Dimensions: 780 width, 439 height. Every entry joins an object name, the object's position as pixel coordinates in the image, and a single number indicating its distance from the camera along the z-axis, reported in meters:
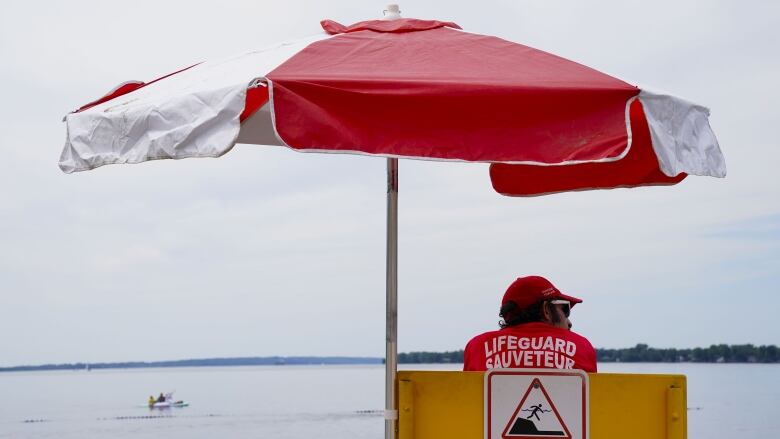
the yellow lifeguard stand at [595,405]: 2.93
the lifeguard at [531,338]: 3.31
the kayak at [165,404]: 62.29
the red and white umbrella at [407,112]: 2.76
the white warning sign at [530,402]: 3.00
